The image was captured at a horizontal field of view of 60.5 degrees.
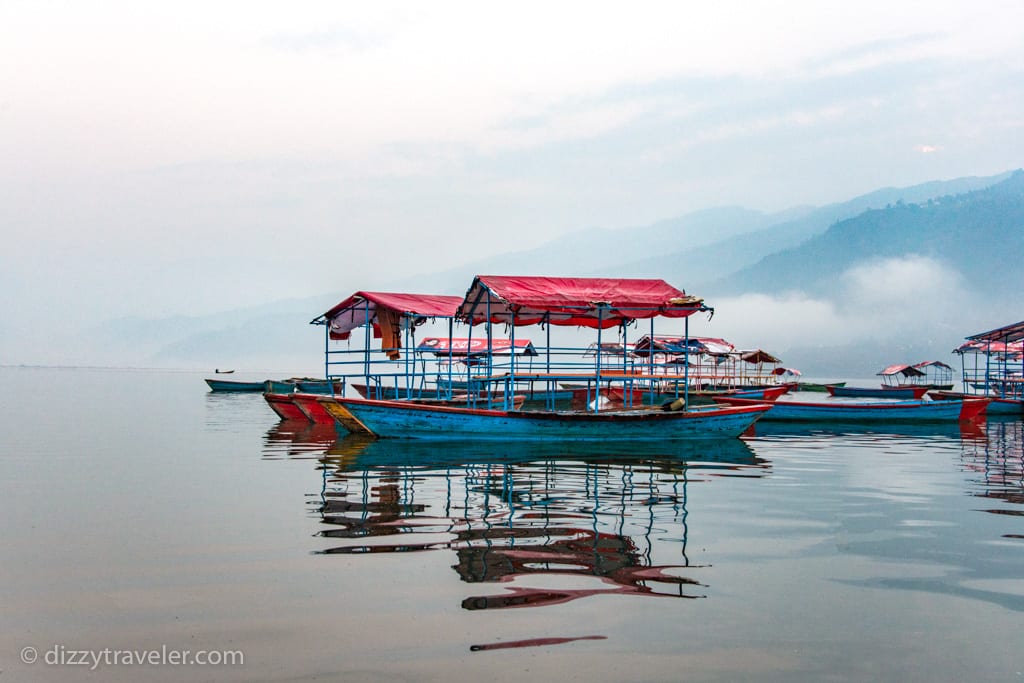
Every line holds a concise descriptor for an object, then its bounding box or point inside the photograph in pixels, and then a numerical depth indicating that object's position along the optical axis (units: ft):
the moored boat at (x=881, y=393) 198.85
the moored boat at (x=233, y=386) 205.46
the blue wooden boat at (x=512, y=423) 66.74
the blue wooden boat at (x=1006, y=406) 121.70
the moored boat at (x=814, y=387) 228.22
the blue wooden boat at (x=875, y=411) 100.12
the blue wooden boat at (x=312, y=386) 150.93
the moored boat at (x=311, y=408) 87.61
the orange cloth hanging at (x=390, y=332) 86.84
